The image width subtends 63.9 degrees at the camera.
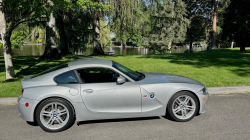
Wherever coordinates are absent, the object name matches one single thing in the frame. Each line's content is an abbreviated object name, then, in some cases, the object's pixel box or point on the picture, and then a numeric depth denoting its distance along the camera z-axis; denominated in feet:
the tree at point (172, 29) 132.16
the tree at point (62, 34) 62.33
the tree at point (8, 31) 23.41
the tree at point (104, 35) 120.39
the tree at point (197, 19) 136.15
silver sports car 12.39
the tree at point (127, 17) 55.57
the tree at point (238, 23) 71.26
